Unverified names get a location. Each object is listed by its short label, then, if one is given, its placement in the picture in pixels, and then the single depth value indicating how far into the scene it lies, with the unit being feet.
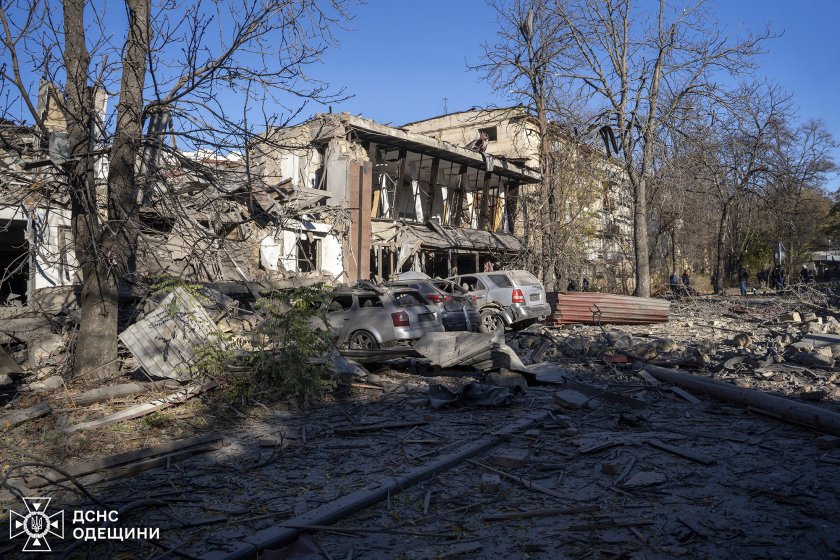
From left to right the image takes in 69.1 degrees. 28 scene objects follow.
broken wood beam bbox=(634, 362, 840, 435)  19.69
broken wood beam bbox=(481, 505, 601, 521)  13.94
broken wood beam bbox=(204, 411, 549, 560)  11.96
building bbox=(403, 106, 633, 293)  94.89
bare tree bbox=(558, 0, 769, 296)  78.79
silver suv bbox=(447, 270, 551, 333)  53.93
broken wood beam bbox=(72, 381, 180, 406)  23.95
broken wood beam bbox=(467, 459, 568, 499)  15.45
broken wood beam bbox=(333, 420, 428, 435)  21.17
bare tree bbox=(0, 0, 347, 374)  24.73
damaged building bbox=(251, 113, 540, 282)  74.59
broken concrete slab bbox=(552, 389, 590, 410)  24.52
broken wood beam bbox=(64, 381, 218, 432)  20.93
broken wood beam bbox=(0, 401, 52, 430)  20.75
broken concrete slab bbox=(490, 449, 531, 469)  17.61
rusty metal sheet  57.11
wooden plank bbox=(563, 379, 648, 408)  25.10
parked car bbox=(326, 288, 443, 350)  37.52
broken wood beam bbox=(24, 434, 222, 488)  15.62
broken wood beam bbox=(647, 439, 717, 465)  17.42
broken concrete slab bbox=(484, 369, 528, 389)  28.63
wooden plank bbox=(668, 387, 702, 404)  25.48
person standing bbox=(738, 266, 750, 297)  108.47
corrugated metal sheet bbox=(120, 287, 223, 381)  26.43
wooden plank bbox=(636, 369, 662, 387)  29.22
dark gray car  43.01
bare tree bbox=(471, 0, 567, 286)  82.07
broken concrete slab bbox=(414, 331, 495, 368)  31.96
